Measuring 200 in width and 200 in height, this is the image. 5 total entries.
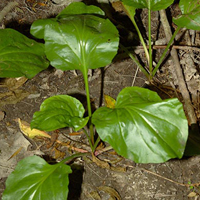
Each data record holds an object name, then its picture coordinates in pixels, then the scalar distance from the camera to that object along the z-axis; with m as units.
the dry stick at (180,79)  0.82
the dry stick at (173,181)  0.79
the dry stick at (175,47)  0.88
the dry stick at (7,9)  0.92
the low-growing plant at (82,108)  0.70
